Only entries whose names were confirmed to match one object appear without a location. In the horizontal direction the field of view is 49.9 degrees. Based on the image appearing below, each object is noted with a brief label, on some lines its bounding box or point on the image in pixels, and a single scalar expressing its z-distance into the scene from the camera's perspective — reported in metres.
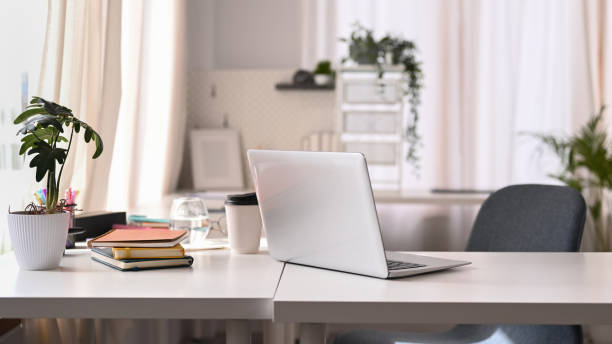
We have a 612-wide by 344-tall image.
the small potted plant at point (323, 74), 3.88
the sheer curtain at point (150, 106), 2.85
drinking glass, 1.70
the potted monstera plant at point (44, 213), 1.35
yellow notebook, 1.36
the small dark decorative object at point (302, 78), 3.89
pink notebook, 1.39
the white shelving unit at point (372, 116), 3.58
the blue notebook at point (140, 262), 1.35
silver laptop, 1.24
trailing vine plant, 3.64
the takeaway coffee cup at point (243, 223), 1.57
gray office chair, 1.67
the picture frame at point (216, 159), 3.92
